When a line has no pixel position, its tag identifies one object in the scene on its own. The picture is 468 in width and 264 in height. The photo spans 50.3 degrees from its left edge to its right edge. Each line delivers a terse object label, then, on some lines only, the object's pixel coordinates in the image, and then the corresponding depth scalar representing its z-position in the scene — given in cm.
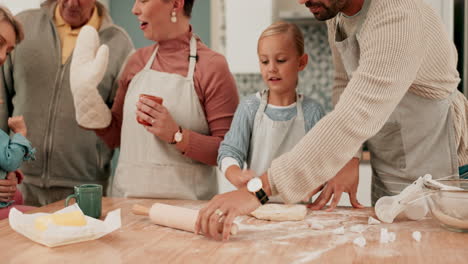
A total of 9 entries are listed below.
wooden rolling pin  124
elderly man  205
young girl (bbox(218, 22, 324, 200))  169
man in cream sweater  116
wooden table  105
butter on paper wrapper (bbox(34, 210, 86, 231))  117
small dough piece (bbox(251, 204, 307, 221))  137
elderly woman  177
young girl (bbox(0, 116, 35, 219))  171
